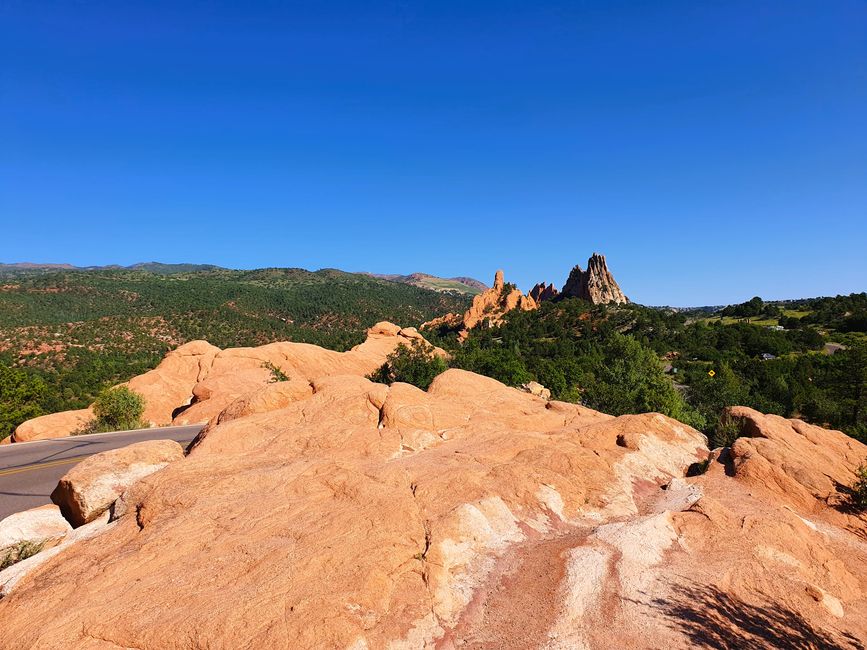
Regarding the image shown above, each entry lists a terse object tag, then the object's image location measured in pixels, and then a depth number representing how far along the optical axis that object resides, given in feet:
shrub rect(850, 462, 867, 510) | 43.96
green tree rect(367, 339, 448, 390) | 137.90
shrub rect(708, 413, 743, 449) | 62.85
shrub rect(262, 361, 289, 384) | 134.91
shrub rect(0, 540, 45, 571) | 35.81
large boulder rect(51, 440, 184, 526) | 42.32
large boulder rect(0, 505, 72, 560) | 39.99
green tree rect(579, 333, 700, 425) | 113.09
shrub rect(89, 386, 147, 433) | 109.40
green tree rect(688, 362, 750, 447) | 149.61
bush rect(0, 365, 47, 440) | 126.21
